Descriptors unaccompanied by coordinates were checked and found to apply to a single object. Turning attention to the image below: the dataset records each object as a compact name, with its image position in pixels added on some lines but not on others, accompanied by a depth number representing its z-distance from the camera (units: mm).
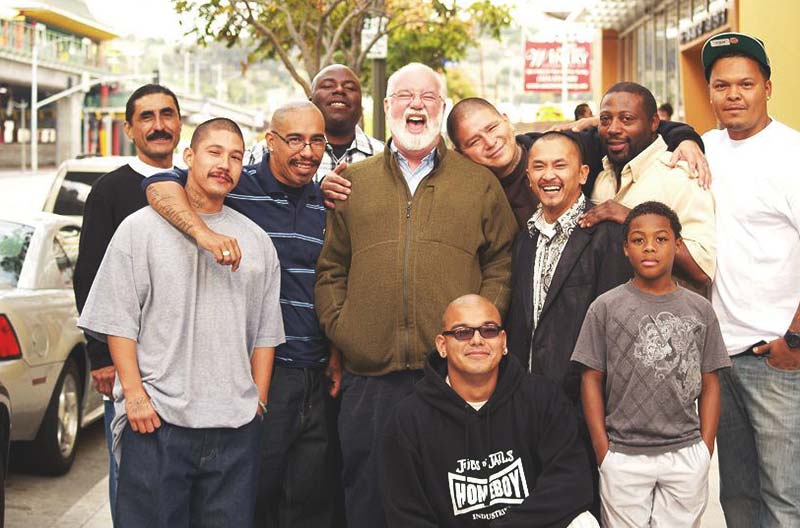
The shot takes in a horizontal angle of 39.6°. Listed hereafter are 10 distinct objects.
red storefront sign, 23906
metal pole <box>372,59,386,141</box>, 13514
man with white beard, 4699
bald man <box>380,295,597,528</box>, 4203
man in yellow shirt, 4465
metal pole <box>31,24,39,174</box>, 54906
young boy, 4207
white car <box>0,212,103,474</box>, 7121
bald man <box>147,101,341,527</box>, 4836
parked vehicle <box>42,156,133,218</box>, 12016
